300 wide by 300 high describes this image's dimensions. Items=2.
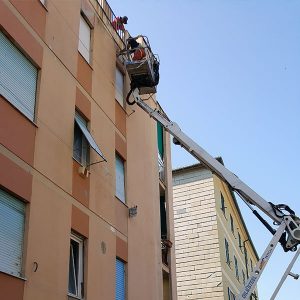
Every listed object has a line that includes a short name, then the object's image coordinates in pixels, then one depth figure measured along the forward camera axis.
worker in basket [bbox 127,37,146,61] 16.73
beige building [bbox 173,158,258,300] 28.88
